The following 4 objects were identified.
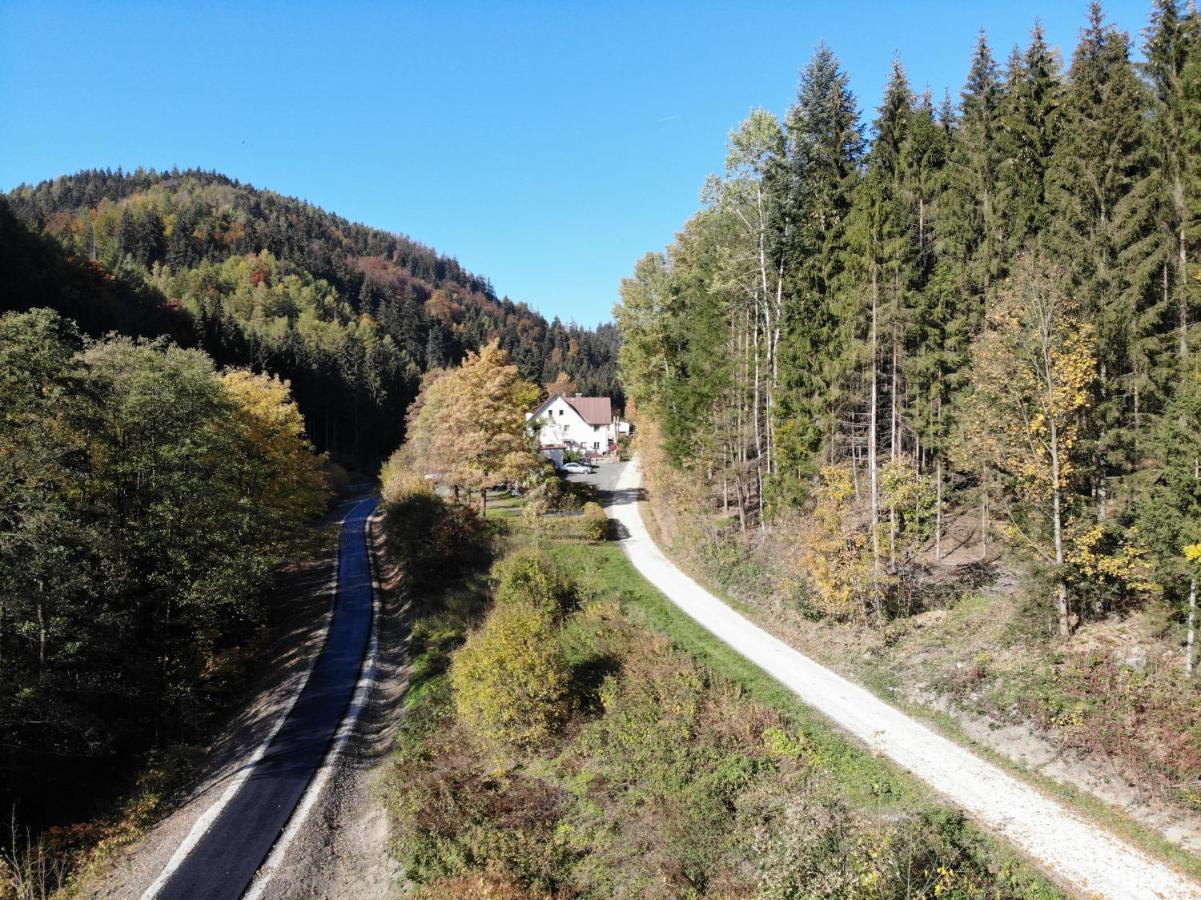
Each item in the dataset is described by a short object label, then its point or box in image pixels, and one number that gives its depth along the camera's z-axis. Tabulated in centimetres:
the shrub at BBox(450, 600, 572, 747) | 1802
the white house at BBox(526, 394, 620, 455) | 9115
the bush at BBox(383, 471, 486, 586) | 3356
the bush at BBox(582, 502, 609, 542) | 3725
